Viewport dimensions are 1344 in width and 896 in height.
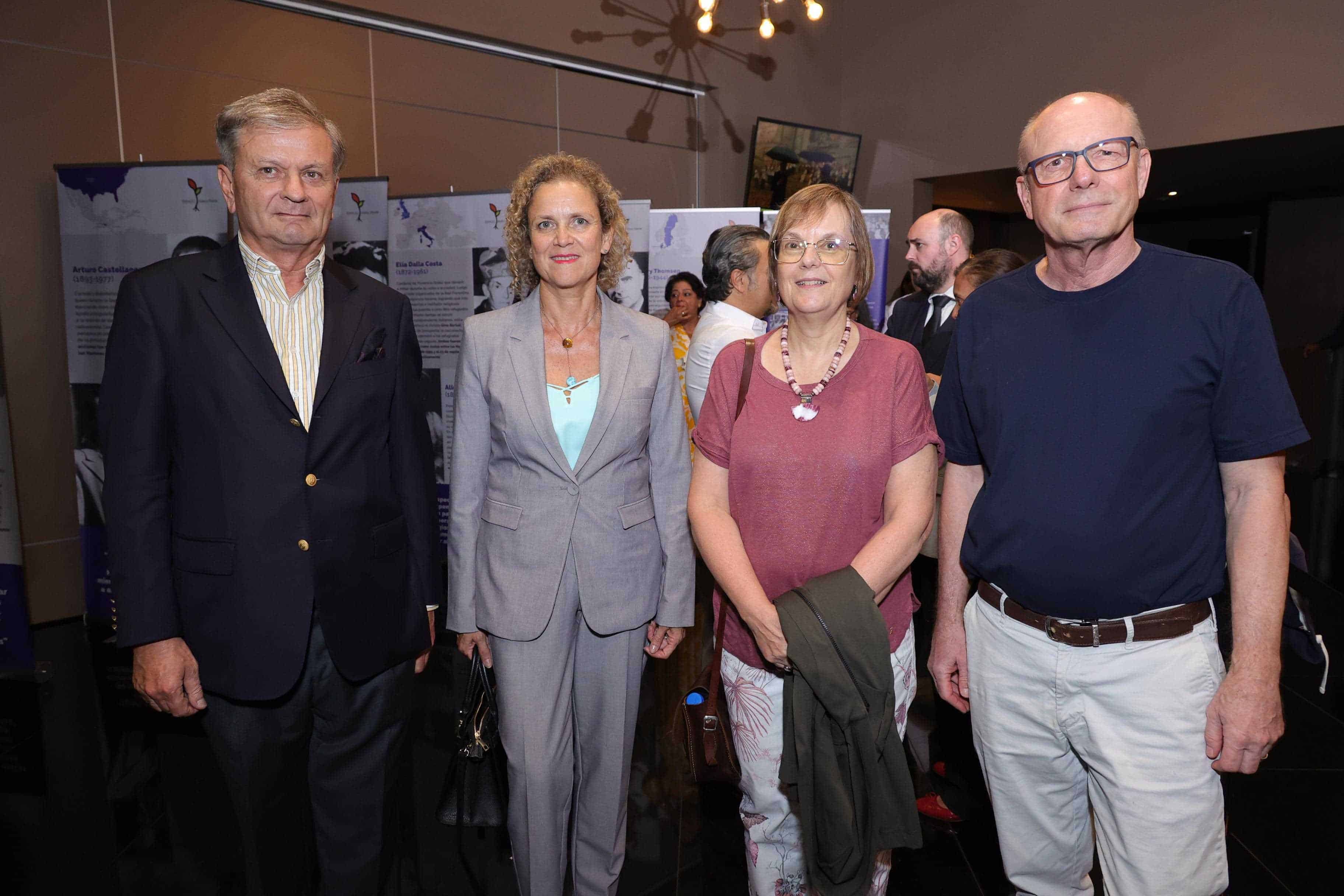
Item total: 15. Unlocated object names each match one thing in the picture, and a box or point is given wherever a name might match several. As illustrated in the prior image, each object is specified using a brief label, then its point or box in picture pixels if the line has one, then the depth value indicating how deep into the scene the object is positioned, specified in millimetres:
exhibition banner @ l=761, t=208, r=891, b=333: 6930
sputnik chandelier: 6316
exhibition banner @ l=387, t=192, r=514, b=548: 4887
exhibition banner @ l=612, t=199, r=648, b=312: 5141
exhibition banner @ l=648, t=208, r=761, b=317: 6281
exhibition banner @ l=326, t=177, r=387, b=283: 4551
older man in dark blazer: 1734
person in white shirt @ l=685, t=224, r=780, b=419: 3027
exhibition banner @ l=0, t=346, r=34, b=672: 3773
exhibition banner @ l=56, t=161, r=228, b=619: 4215
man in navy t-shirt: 1516
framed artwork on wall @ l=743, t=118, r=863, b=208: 8641
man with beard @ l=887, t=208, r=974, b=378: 3621
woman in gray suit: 1992
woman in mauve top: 1794
